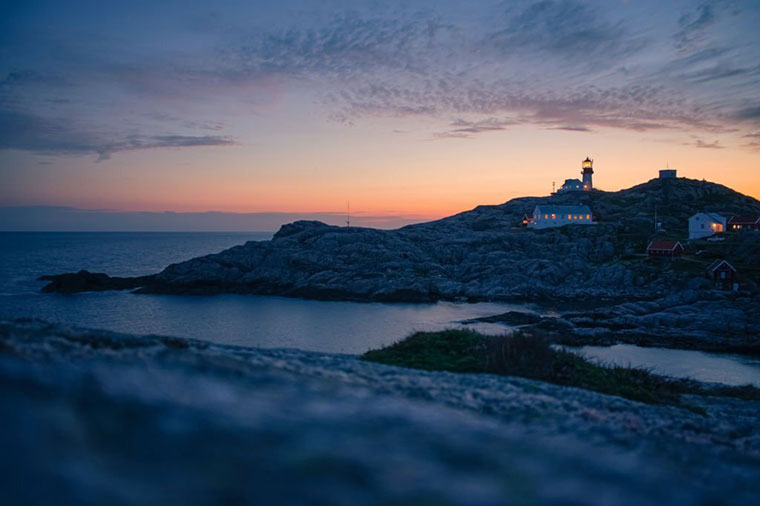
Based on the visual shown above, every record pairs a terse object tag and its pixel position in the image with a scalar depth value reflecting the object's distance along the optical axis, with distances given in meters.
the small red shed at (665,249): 89.25
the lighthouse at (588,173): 177.12
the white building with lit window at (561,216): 126.56
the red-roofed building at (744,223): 108.81
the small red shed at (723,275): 71.69
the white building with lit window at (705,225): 109.69
